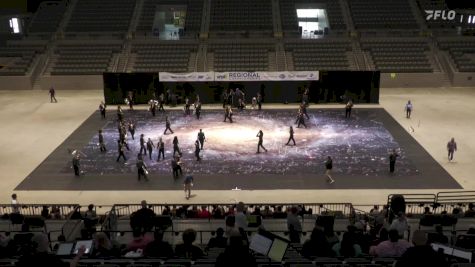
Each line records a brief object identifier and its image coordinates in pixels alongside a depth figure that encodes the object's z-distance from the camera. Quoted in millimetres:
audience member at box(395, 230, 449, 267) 6359
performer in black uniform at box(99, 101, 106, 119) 33719
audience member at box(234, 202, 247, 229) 12907
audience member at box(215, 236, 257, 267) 6785
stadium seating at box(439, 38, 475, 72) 44250
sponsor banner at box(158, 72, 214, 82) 38219
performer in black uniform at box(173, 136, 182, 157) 25133
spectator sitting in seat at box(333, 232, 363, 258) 10078
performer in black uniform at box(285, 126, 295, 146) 27119
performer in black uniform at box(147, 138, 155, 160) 25406
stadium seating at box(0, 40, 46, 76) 45119
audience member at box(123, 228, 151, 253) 10212
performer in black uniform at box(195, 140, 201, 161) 25095
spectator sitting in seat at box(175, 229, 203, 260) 9102
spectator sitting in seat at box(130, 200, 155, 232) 12719
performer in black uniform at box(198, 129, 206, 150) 26219
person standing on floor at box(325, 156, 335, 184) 22233
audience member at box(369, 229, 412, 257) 9078
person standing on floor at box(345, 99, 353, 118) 33406
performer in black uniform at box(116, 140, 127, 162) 25269
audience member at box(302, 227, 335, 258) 9805
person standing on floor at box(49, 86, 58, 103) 39281
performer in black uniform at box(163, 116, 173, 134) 29770
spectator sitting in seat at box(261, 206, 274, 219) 15966
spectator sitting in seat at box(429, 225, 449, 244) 10844
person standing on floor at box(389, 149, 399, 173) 23438
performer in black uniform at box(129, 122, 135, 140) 28494
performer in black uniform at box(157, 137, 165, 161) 25320
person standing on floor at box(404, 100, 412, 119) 33250
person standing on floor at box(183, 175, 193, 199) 20609
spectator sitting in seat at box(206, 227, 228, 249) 10695
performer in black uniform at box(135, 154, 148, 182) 22688
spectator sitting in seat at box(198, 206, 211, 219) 15900
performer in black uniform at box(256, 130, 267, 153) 26327
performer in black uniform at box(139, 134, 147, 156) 25828
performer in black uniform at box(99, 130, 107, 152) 26430
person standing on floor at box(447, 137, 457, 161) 24812
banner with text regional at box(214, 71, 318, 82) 38094
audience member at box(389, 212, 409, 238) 11992
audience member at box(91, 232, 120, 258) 9742
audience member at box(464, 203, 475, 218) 15526
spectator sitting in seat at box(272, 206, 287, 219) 15627
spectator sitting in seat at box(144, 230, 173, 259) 9305
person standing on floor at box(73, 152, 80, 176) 23609
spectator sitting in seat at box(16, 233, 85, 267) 6586
